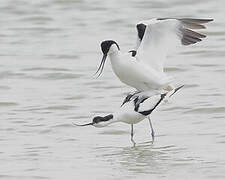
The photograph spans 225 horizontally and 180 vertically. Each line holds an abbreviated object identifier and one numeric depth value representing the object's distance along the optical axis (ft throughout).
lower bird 60.29
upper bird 62.54
